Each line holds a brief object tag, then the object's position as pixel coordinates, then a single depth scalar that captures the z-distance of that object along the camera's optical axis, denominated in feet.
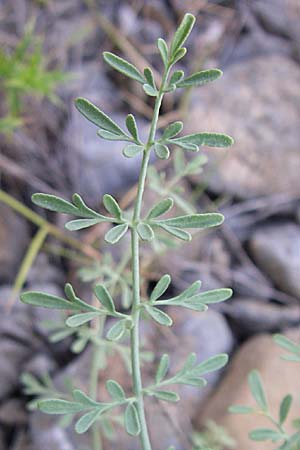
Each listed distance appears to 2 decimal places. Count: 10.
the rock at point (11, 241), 1.79
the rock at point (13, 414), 1.50
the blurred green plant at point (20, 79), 1.65
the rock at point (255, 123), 2.08
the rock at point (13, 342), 1.55
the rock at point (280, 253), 1.84
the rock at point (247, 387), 1.45
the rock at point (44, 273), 1.77
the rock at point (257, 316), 1.76
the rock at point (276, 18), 2.48
